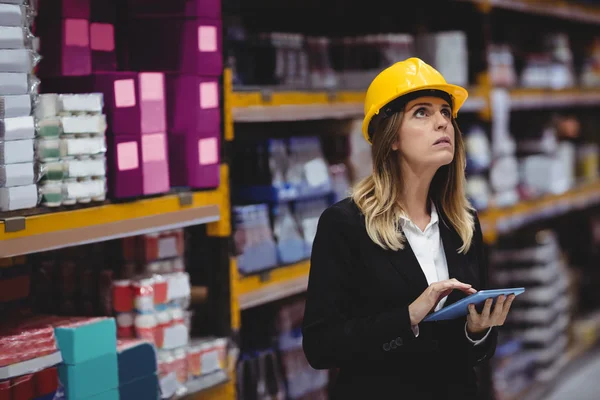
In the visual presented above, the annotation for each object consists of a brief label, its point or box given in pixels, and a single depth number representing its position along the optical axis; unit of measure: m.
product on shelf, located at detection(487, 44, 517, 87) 5.35
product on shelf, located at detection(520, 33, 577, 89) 5.99
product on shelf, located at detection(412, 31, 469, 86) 4.64
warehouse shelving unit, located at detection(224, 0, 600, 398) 3.09
